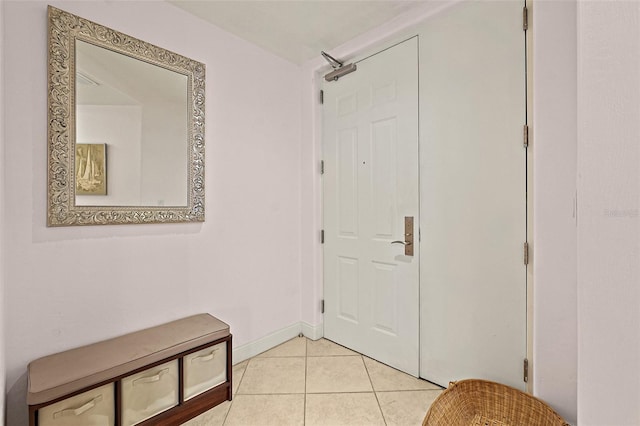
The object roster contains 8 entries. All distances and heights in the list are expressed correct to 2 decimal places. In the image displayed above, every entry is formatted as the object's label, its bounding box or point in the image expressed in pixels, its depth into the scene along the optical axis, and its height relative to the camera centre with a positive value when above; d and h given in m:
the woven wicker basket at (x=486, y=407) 1.35 -0.95
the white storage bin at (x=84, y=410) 1.18 -0.85
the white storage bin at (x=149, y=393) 1.38 -0.90
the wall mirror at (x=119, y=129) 1.46 +0.48
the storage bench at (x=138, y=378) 1.21 -0.79
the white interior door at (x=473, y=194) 1.54 +0.11
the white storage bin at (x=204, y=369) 1.60 -0.90
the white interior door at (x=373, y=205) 1.99 +0.06
